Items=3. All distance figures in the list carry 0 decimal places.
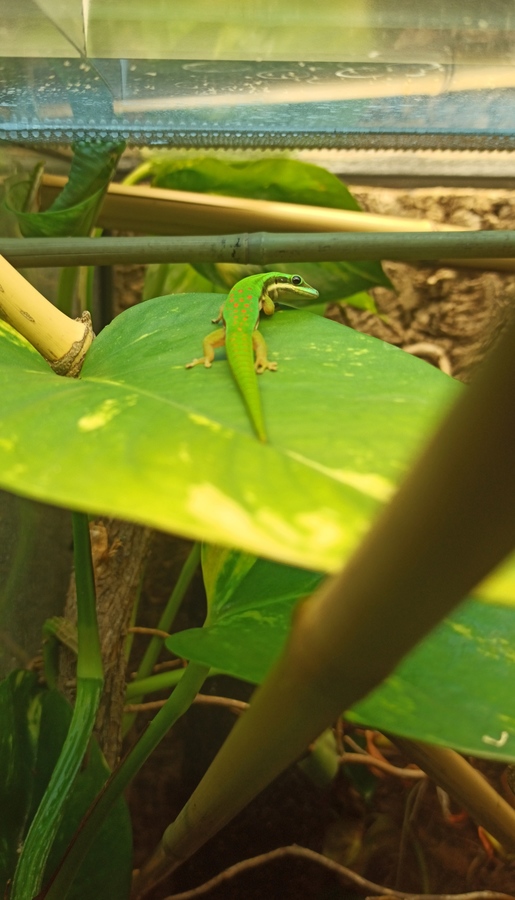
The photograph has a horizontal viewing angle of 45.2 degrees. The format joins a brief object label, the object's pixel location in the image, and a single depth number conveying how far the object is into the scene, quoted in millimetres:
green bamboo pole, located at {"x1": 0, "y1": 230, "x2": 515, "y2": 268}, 607
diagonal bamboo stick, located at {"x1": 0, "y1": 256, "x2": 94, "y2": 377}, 518
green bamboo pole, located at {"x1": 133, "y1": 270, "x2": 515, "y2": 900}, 137
